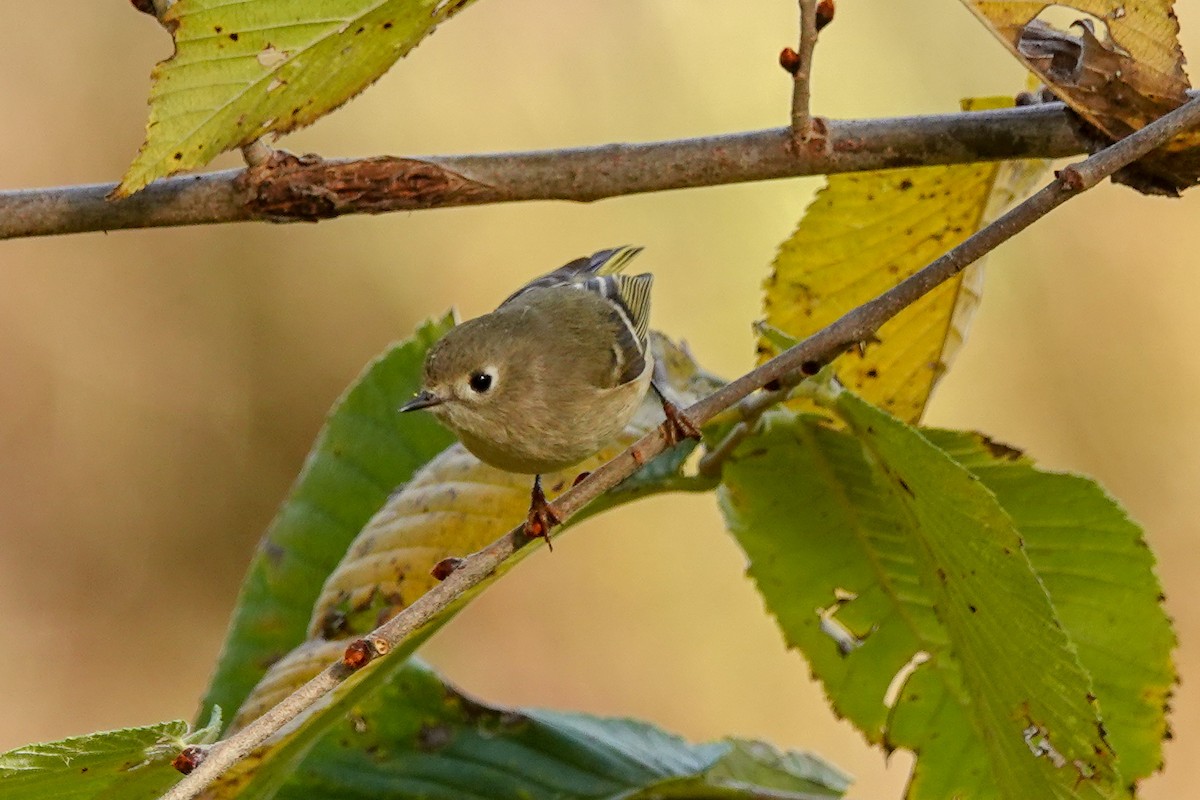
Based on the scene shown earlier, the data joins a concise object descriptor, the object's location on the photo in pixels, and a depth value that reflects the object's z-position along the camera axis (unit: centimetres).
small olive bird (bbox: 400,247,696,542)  500
